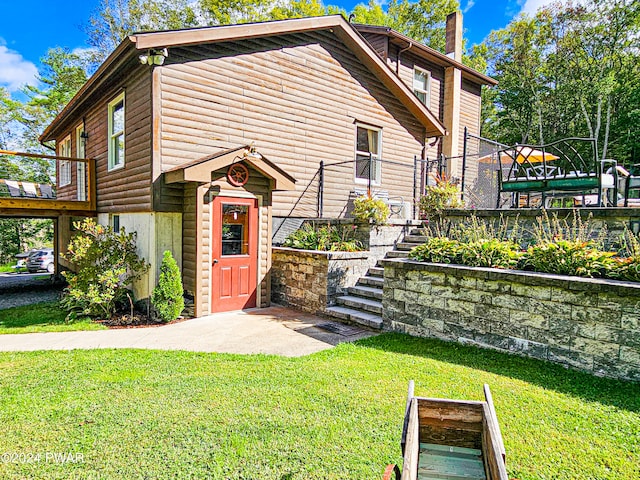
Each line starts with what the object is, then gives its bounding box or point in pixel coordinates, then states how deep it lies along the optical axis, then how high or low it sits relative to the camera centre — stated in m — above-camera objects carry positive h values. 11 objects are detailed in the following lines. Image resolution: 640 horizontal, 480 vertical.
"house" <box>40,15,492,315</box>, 6.96 +1.99
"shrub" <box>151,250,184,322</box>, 6.62 -1.23
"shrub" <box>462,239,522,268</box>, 5.04 -0.35
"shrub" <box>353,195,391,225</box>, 7.44 +0.28
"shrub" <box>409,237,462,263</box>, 5.47 -0.36
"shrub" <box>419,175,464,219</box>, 7.70 +0.56
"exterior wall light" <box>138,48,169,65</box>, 6.66 +2.85
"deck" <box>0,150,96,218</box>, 8.88 +0.63
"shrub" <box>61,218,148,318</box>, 6.68 -0.89
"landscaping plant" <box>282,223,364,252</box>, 7.48 -0.31
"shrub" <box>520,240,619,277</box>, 4.29 -0.35
